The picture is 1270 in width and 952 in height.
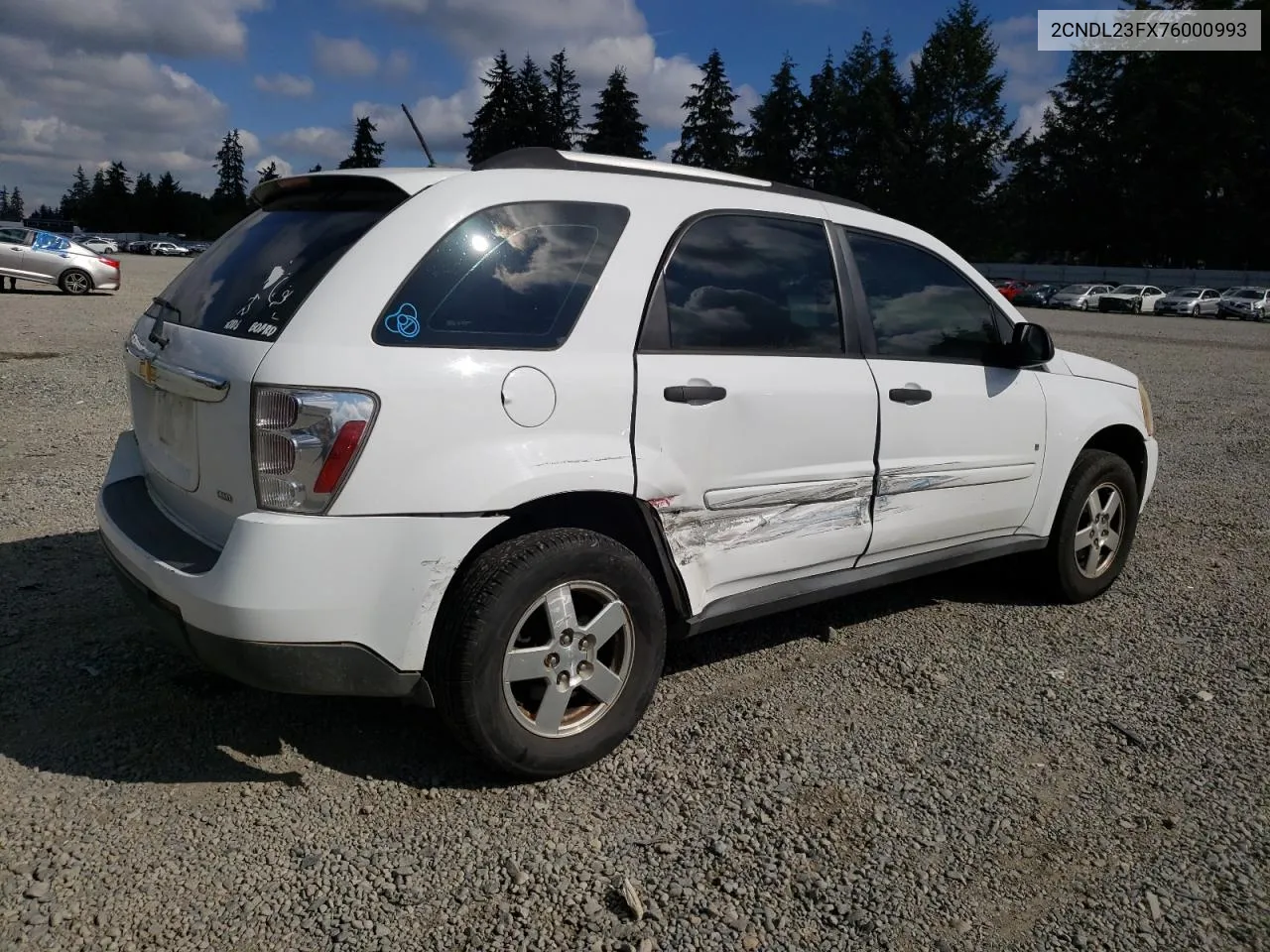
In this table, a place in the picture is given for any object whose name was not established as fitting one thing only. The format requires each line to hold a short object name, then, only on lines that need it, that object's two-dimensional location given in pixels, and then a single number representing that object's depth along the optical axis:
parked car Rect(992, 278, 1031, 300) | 46.95
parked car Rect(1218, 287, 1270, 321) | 40.72
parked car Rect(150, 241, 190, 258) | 80.88
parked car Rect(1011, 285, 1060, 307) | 47.62
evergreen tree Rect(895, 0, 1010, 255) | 73.06
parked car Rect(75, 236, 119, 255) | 61.22
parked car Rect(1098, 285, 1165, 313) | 44.44
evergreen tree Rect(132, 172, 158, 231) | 122.94
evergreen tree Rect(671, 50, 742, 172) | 85.44
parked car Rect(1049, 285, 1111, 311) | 46.22
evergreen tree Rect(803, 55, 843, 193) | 82.50
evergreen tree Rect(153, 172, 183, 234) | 122.19
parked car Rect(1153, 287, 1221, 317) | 42.50
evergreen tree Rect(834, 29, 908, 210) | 76.25
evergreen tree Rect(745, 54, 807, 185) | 84.12
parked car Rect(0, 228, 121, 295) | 21.05
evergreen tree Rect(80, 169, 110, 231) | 126.48
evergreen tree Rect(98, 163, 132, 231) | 124.88
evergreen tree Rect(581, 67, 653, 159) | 76.96
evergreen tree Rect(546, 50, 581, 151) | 76.78
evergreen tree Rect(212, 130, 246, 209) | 145.38
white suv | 2.68
